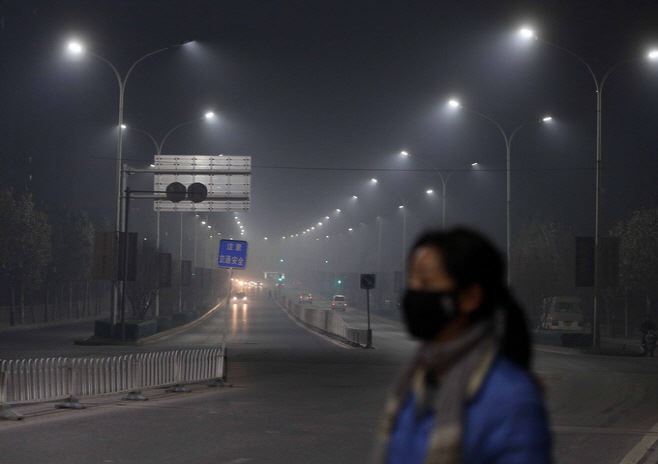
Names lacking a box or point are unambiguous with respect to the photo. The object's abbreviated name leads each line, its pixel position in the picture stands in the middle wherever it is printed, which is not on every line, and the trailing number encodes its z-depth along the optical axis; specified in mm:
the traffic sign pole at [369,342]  47709
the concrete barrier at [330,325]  49875
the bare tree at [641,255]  62281
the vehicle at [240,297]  159125
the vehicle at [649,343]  45969
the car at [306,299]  147462
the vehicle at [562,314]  68438
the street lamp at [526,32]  39875
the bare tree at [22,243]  69438
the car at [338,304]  119025
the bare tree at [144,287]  71762
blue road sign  30797
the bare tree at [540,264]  71312
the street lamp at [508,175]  54281
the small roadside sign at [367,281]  47156
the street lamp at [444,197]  71188
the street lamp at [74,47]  43225
